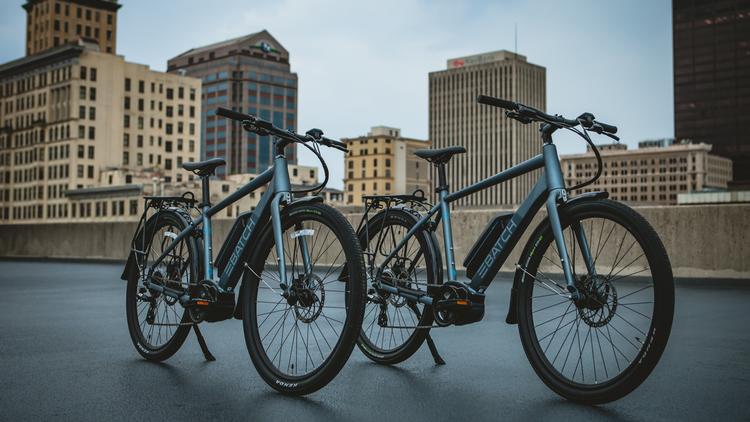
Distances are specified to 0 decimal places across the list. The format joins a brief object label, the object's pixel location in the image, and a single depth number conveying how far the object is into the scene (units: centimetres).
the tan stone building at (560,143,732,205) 19100
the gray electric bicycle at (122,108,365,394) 412
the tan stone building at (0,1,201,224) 11619
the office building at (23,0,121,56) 13988
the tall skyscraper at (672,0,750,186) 19200
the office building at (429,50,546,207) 17988
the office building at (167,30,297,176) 17800
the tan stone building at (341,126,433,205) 18075
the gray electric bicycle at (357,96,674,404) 374
